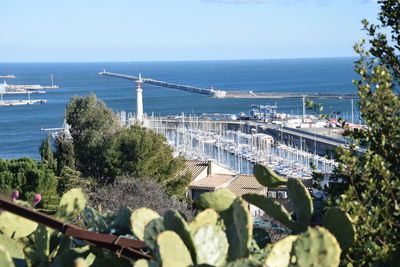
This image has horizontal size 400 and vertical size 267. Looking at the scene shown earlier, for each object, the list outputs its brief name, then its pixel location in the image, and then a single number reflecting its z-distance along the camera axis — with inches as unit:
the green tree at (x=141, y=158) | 689.0
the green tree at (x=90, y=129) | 769.6
